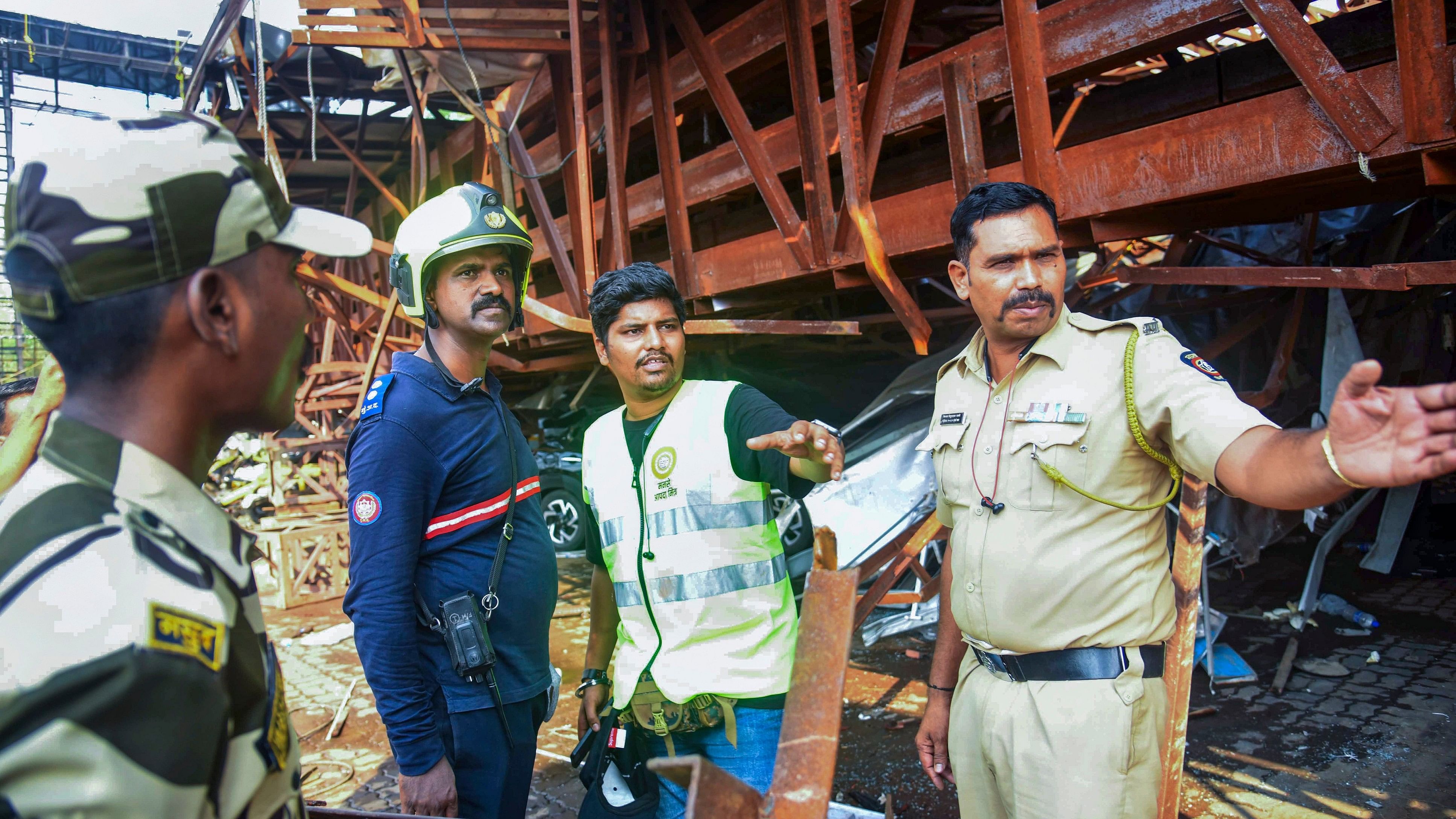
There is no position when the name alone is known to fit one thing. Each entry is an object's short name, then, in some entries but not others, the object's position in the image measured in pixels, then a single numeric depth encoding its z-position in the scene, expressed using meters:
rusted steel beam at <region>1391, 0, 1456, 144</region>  2.08
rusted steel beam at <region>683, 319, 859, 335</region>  3.68
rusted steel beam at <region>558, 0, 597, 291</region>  3.90
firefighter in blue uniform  1.90
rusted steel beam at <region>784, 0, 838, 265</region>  3.62
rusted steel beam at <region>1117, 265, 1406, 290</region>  2.38
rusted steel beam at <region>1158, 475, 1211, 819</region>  1.92
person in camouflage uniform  0.76
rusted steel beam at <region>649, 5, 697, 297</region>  4.56
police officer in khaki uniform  1.78
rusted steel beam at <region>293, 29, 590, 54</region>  4.16
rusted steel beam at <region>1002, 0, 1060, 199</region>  2.85
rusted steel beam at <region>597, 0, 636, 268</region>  4.29
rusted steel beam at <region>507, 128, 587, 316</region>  4.83
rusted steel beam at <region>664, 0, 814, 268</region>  3.79
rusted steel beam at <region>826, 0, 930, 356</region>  3.17
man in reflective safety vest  2.08
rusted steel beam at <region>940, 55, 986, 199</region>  3.08
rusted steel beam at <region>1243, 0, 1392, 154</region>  2.19
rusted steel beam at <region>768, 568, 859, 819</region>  1.01
